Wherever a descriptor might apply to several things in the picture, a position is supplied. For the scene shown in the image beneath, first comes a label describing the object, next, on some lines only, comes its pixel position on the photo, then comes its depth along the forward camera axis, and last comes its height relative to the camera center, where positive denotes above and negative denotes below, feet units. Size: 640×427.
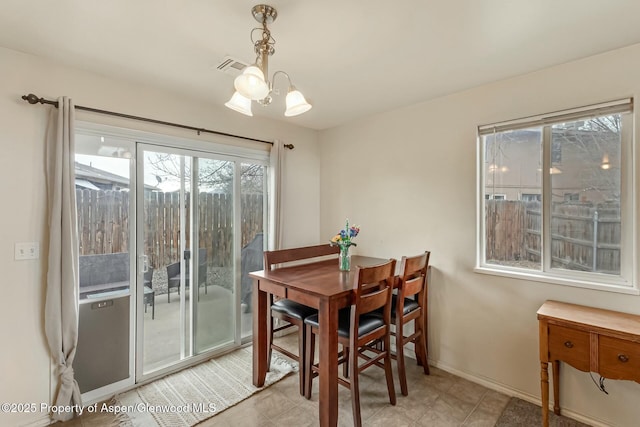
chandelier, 4.60 +2.13
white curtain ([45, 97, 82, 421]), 6.50 -0.87
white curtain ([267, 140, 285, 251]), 10.74 +0.57
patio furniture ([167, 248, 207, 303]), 8.84 -1.76
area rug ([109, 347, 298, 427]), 6.79 -4.57
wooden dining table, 6.11 -1.93
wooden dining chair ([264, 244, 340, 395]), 7.52 -2.49
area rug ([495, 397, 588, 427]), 6.50 -4.56
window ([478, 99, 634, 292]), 6.47 +0.42
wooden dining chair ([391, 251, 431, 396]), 7.36 -2.50
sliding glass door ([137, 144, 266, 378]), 8.40 -1.10
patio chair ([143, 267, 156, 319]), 8.39 -2.17
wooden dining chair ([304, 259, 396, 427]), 6.32 -2.56
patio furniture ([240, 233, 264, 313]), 10.43 -1.71
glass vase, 8.45 -1.23
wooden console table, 5.27 -2.38
